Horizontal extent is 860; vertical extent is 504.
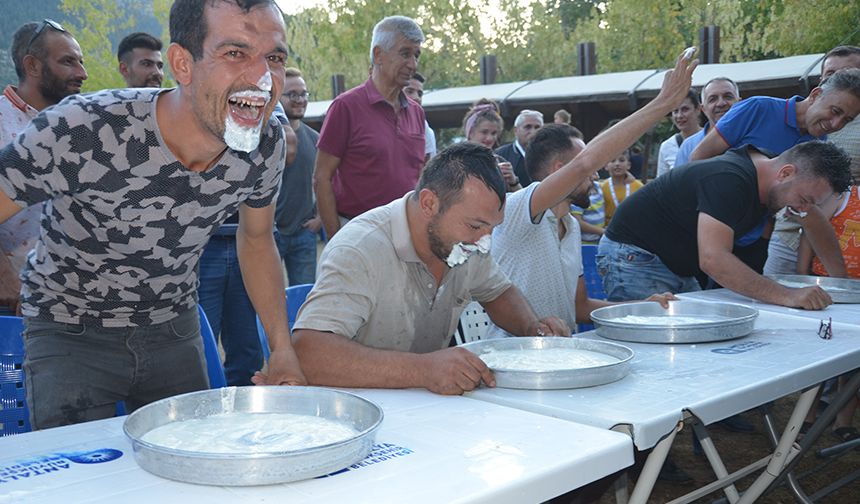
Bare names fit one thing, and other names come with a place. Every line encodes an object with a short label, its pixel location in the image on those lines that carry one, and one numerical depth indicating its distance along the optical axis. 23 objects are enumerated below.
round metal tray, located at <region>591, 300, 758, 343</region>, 2.29
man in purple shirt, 4.12
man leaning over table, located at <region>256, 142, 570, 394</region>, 2.03
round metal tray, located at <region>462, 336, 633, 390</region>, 1.80
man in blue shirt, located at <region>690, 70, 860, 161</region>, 3.65
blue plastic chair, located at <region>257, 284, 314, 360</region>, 2.68
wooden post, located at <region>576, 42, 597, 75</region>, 11.26
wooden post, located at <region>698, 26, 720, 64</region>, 9.56
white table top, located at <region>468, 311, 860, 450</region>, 1.62
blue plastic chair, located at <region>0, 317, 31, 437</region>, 2.02
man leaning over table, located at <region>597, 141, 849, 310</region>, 3.02
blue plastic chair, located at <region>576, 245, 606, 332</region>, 3.85
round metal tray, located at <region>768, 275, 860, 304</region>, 3.09
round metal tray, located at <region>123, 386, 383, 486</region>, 1.19
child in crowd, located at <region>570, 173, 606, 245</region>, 5.56
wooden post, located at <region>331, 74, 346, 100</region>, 14.05
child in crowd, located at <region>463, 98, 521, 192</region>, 5.48
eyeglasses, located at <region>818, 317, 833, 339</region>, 2.41
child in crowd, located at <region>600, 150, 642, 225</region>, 6.22
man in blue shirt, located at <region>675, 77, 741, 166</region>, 5.10
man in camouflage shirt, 1.75
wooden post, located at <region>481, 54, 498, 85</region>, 12.67
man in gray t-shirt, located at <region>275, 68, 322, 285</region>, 4.64
